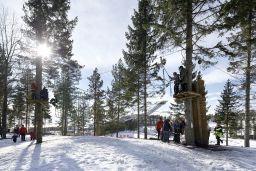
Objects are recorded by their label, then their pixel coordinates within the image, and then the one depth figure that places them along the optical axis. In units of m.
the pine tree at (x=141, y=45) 17.25
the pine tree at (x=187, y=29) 9.45
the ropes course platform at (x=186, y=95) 9.35
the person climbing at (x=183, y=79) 9.87
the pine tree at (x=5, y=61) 16.52
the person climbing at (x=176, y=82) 10.04
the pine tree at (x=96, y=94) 27.90
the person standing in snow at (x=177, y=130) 10.93
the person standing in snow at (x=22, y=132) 15.21
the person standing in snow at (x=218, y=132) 13.20
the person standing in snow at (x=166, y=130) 10.94
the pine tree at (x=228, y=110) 24.07
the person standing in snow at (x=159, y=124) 12.52
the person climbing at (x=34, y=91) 11.15
